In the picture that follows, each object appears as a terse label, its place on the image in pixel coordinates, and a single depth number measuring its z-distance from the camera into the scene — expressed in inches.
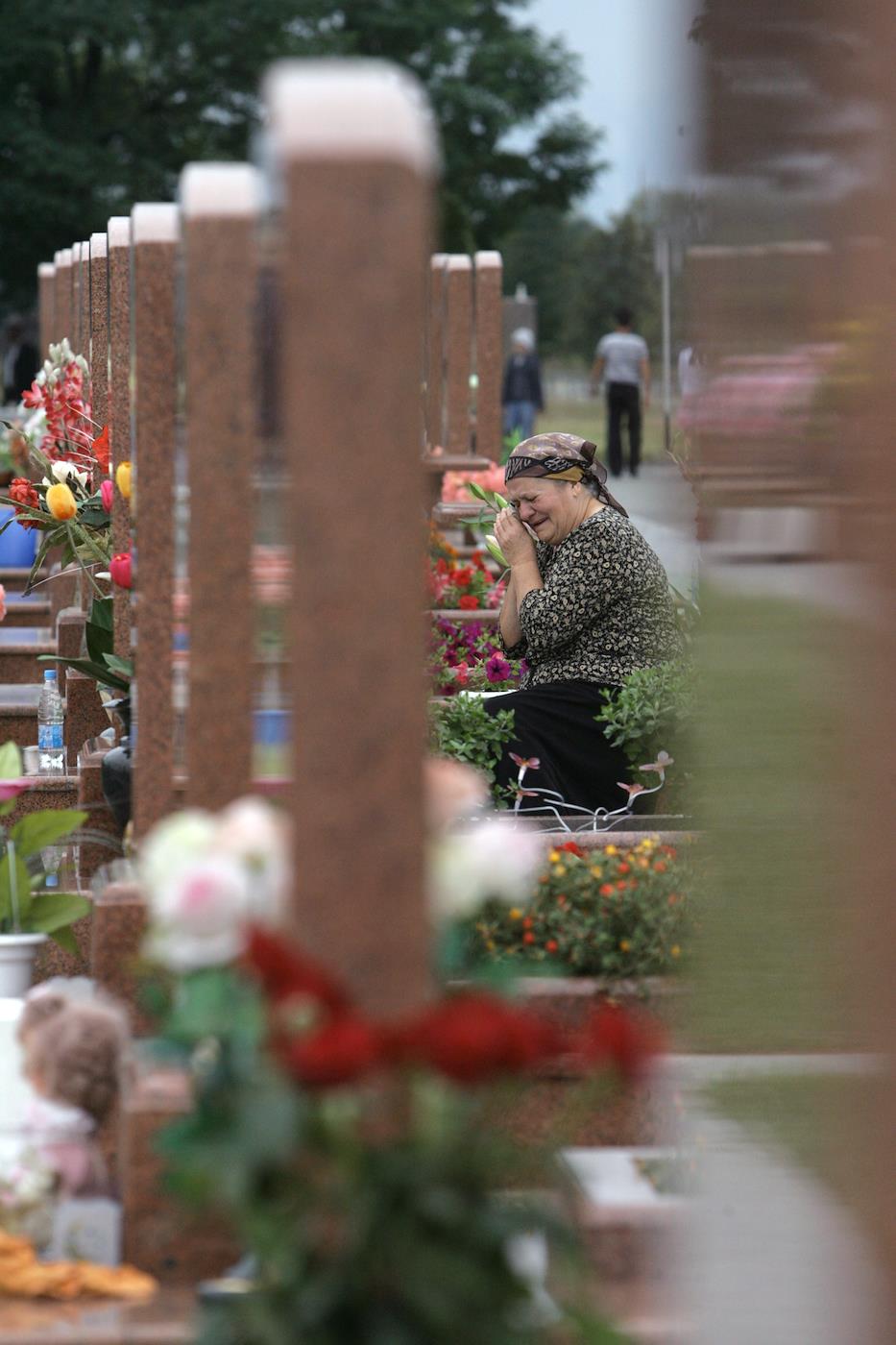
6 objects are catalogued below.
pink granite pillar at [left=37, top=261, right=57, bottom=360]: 1043.5
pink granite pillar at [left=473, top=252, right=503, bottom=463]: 917.2
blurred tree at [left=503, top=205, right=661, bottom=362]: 3420.3
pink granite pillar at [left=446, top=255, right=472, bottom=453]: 956.0
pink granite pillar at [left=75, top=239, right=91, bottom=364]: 655.8
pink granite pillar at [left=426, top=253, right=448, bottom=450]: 882.8
